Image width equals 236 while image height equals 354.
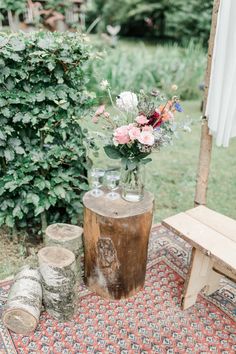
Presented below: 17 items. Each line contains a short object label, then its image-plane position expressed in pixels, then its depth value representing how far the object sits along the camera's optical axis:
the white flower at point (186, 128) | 2.35
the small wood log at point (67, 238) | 2.54
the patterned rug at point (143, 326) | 2.23
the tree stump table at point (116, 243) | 2.36
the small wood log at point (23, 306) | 2.23
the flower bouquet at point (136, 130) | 2.23
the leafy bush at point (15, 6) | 6.20
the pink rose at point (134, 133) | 2.20
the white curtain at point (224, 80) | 2.47
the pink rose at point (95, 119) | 2.42
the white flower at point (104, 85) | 2.36
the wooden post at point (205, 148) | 2.63
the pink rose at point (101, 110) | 2.36
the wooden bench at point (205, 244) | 2.21
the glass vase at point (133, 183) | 2.45
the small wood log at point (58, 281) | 2.27
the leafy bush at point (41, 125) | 2.55
